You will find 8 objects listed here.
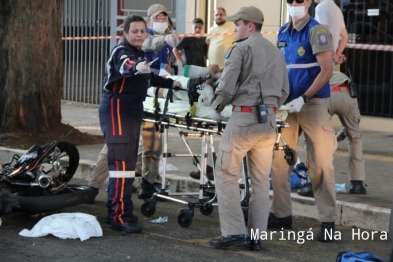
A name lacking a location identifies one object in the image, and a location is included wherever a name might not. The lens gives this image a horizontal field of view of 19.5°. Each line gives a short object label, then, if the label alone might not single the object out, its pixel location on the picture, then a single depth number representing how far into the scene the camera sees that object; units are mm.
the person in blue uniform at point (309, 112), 9654
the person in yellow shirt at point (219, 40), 16794
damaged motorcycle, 9870
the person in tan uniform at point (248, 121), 8830
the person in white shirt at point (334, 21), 11830
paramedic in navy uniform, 9643
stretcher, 9918
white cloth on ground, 9379
